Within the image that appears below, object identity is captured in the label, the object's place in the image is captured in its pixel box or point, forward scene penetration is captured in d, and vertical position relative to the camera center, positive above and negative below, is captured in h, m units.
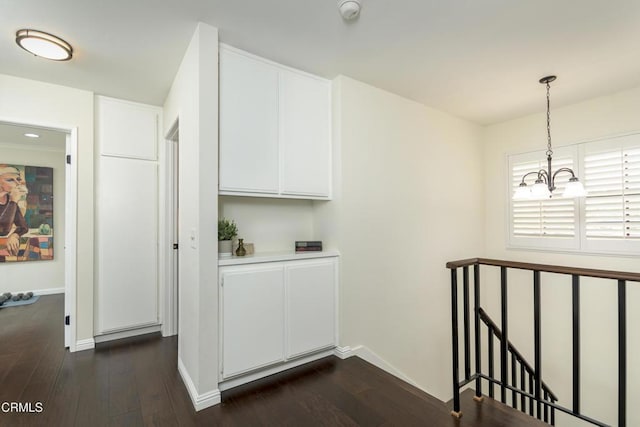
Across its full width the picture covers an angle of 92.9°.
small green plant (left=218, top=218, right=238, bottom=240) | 2.35 -0.11
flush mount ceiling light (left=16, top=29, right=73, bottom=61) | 1.98 +1.17
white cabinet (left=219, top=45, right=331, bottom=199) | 2.25 +0.71
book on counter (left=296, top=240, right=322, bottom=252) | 2.76 -0.27
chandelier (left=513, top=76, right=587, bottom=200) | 2.58 +0.23
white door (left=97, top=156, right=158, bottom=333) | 3.02 -0.28
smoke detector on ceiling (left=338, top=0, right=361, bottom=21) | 1.79 +1.25
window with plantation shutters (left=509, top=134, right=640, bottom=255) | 3.10 +0.10
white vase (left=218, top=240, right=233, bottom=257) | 2.29 -0.24
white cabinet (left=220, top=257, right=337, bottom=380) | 2.16 -0.75
